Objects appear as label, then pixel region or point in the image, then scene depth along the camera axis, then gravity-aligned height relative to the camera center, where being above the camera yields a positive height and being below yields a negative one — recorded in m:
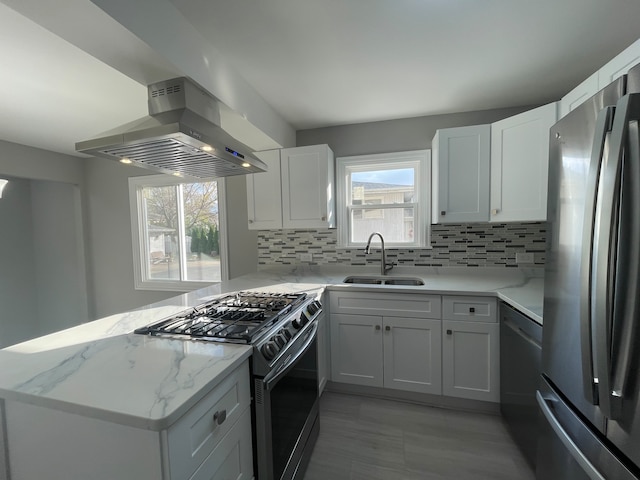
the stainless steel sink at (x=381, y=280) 2.41 -0.49
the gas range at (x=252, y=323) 1.08 -0.44
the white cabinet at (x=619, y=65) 1.06 +0.68
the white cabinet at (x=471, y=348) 1.87 -0.87
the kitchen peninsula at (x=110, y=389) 0.68 -0.46
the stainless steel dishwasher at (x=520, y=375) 1.40 -0.88
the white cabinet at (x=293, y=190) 2.52 +0.37
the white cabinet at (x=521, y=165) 1.80 +0.44
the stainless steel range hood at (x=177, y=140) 1.15 +0.40
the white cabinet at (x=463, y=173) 2.19 +0.44
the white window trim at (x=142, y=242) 3.28 -0.14
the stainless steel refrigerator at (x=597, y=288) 0.66 -0.18
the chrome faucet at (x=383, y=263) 2.51 -0.34
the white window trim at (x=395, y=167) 2.59 +0.42
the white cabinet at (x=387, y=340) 1.99 -0.88
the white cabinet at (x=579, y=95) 1.32 +0.71
